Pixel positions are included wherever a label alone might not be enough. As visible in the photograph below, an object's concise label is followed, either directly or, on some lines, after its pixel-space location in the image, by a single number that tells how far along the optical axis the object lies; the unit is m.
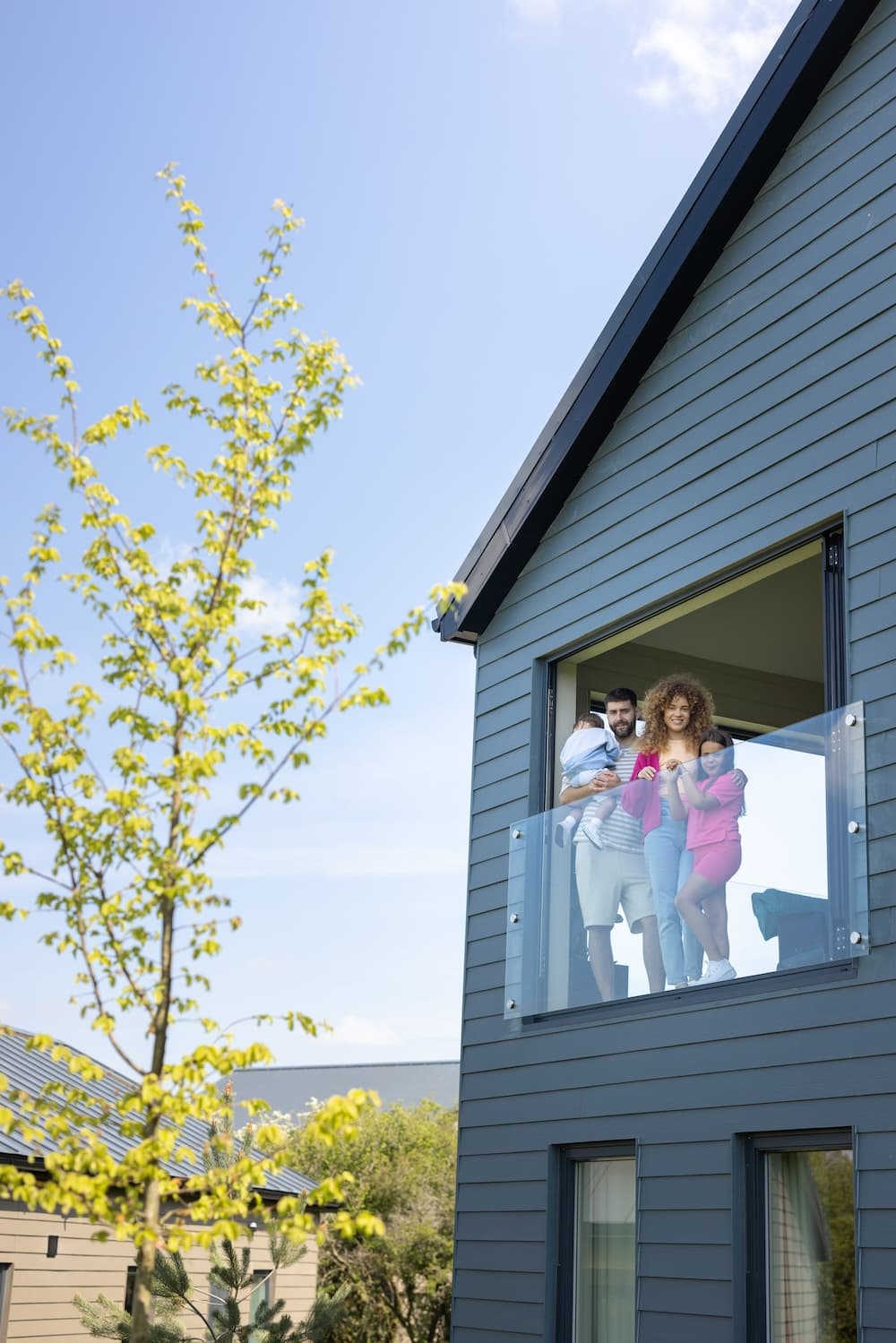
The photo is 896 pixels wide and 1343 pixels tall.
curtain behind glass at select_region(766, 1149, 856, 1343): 5.92
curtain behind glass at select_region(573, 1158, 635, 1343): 7.13
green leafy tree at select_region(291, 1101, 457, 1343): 21.16
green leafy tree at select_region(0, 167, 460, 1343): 4.71
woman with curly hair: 7.11
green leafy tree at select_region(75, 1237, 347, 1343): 11.73
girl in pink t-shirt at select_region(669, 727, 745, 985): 6.87
